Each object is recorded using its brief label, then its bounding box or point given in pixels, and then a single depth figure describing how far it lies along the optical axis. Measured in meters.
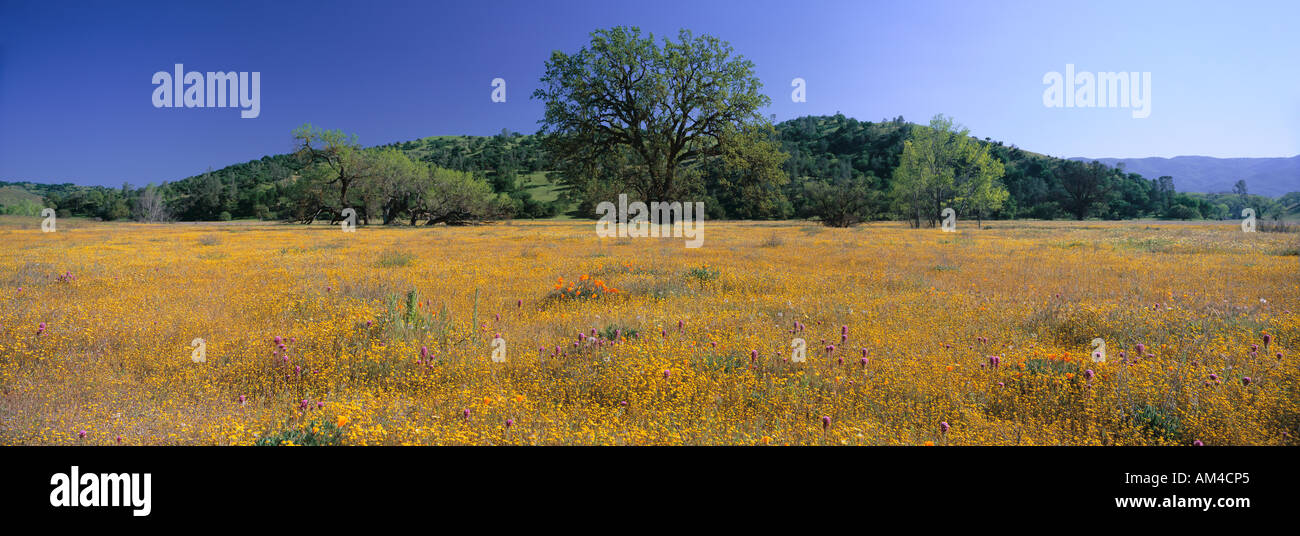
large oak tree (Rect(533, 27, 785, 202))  30.78
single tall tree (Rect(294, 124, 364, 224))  48.78
